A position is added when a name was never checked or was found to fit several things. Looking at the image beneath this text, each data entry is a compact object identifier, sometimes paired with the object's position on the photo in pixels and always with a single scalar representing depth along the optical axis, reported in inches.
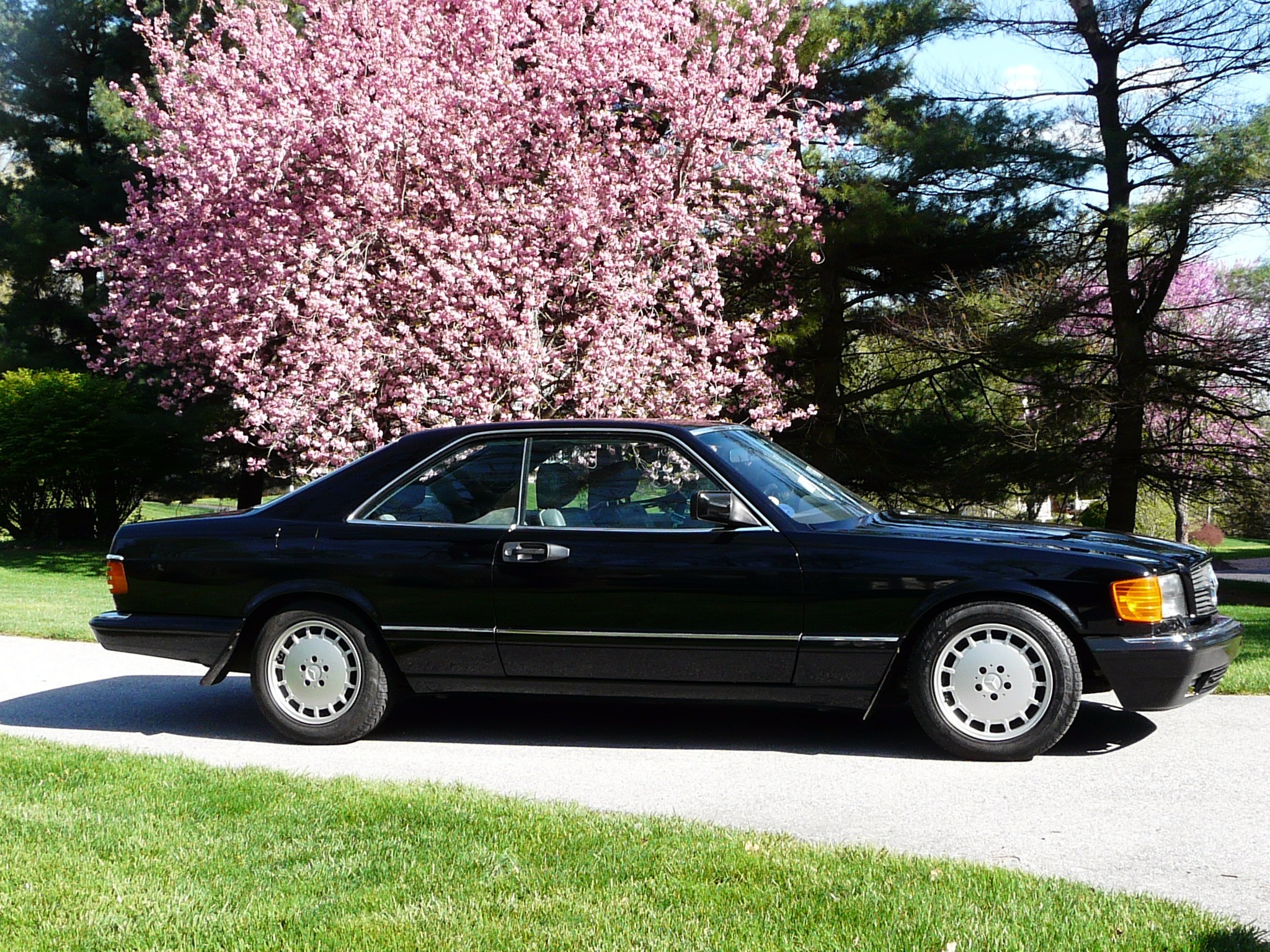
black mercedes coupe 224.8
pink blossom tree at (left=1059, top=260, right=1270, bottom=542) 672.4
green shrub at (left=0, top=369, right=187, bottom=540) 916.0
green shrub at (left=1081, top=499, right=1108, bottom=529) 1405.0
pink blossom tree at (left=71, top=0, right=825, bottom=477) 585.6
